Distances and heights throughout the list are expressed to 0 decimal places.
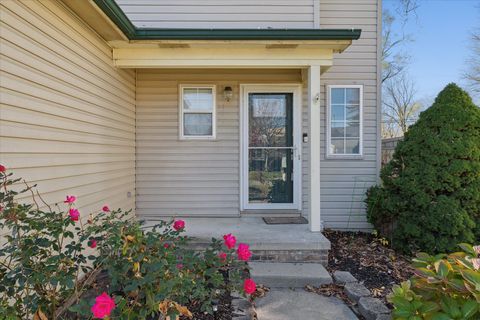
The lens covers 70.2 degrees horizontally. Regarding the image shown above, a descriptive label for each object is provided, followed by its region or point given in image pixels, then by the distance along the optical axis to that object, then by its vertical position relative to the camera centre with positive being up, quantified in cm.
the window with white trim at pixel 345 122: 561 +43
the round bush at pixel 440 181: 427 -42
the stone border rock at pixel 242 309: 277 -136
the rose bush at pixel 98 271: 175 -67
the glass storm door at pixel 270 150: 548 -3
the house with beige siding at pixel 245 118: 433 +47
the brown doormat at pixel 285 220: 498 -107
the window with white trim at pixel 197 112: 541 +57
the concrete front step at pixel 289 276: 356 -134
